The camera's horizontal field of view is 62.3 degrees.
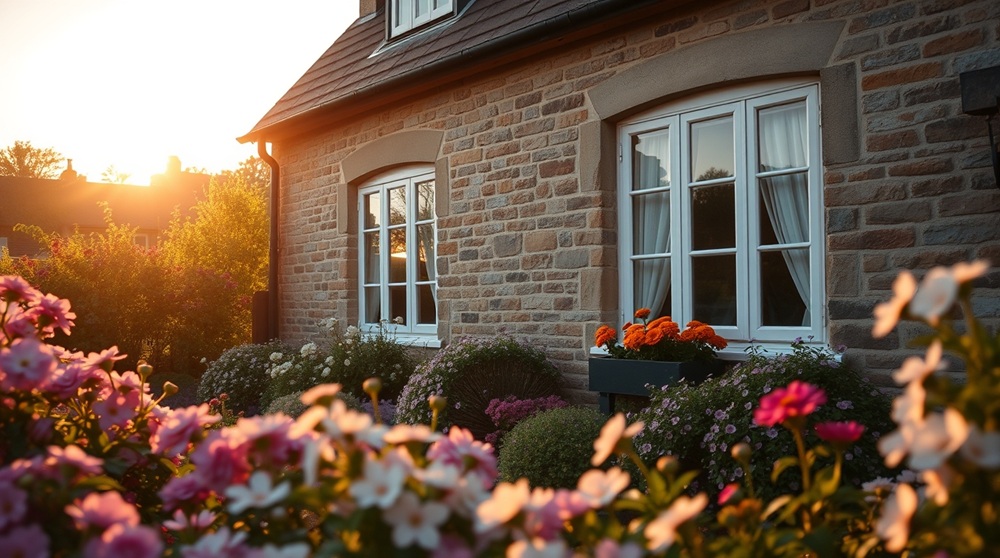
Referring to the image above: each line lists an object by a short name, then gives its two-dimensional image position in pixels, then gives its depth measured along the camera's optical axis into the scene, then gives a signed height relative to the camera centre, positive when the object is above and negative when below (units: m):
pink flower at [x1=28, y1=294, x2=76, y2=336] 2.21 -0.04
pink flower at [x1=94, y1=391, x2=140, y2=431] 2.09 -0.29
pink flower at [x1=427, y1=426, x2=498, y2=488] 1.49 -0.30
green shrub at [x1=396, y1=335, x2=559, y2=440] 5.95 -0.65
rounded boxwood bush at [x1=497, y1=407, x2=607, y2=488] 4.74 -0.92
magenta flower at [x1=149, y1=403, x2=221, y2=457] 1.73 -0.28
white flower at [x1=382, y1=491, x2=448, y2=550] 1.21 -0.33
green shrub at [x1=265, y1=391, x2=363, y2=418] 6.59 -0.90
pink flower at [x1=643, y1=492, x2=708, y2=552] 1.26 -0.36
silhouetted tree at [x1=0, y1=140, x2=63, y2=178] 40.12 +6.73
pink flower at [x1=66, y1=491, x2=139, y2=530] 1.37 -0.36
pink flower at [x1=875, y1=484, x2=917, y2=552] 1.30 -0.37
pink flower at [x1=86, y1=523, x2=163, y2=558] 1.25 -0.38
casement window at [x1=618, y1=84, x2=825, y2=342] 5.21 +0.52
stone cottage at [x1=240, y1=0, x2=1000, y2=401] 4.60 +0.89
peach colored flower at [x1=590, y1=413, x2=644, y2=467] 1.53 -0.27
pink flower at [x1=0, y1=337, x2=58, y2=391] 1.72 -0.14
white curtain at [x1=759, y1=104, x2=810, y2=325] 5.21 +0.67
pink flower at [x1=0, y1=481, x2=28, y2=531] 1.39 -0.35
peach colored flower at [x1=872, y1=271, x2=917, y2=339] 1.30 -0.03
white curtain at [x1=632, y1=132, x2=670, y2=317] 5.98 +0.51
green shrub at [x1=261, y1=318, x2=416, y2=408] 7.61 -0.67
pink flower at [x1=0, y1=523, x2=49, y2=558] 1.34 -0.40
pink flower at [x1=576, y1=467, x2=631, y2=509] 1.40 -0.34
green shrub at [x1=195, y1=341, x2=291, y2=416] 8.73 -0.87
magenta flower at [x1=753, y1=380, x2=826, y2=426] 1.56 -0.22
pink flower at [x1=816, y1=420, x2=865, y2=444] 1.62 -0.28
